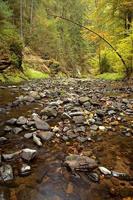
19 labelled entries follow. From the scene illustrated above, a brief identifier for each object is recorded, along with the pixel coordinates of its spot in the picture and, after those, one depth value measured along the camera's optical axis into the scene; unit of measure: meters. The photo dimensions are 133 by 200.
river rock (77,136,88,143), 3.01
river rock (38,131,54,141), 2.99
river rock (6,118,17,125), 3.48
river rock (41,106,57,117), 4.07
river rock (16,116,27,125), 3.47
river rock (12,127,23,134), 3.17
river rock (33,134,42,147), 2.82
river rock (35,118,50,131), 3.35
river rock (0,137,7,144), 2.82
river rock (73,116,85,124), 3.72
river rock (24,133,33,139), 2.99
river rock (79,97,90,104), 5.06
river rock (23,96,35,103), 5.27
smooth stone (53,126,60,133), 3.29
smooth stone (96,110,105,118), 4.07
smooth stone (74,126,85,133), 3.34
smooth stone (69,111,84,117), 4.09
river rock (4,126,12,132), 3.20
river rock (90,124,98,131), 3.45
